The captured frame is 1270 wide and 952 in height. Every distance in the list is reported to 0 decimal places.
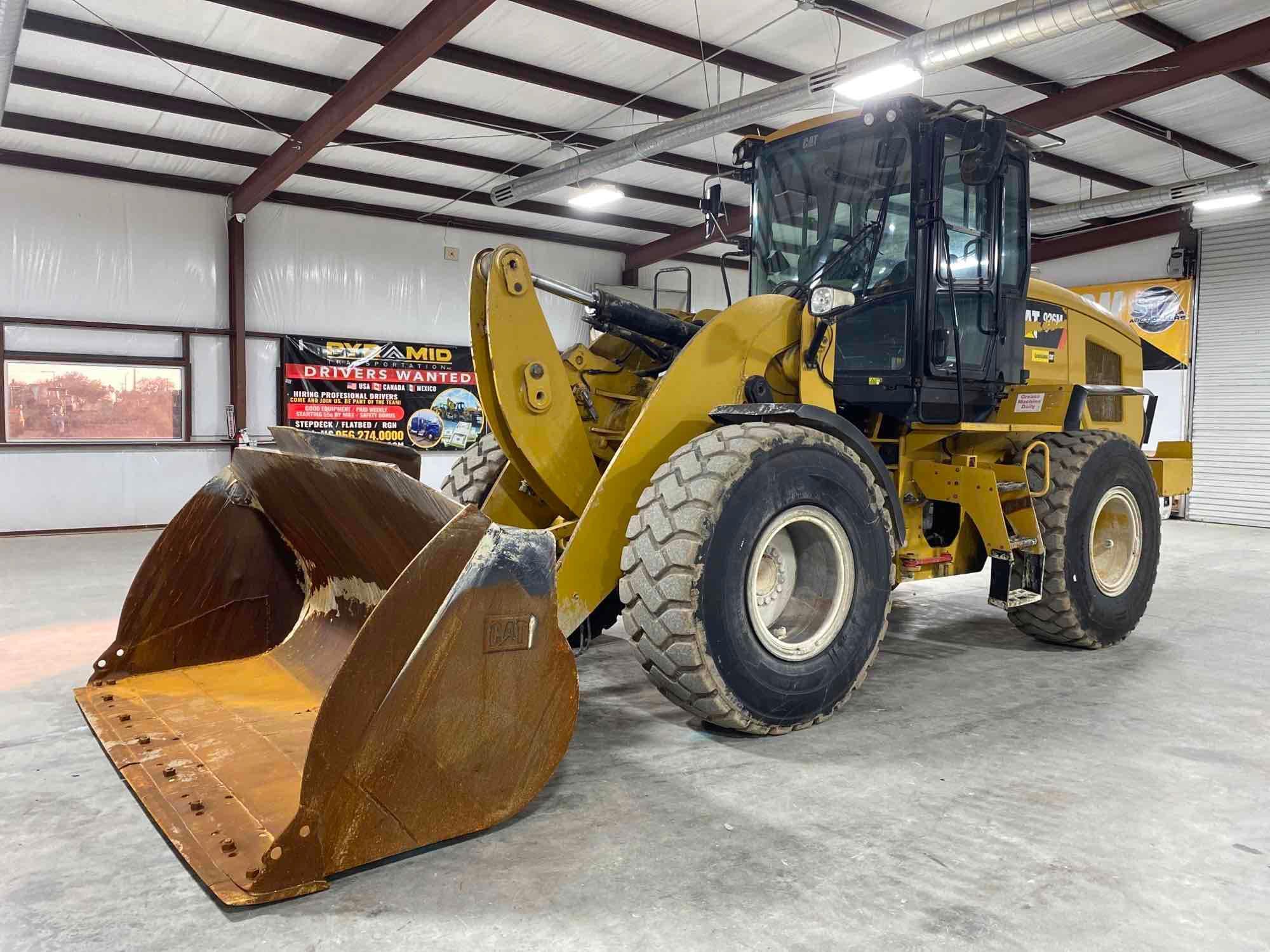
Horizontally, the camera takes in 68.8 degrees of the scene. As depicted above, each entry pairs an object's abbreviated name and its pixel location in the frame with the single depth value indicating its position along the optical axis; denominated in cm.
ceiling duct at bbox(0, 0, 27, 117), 609
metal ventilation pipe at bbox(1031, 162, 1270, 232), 1137
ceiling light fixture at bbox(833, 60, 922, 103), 752
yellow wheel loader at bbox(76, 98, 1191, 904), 262
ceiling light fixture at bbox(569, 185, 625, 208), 1200
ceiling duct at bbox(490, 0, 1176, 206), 660
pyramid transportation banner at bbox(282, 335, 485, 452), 1303
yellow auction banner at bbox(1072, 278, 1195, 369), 1430
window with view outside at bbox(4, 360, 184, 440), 1106
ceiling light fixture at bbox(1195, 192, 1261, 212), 1169
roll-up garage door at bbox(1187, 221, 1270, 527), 1354
